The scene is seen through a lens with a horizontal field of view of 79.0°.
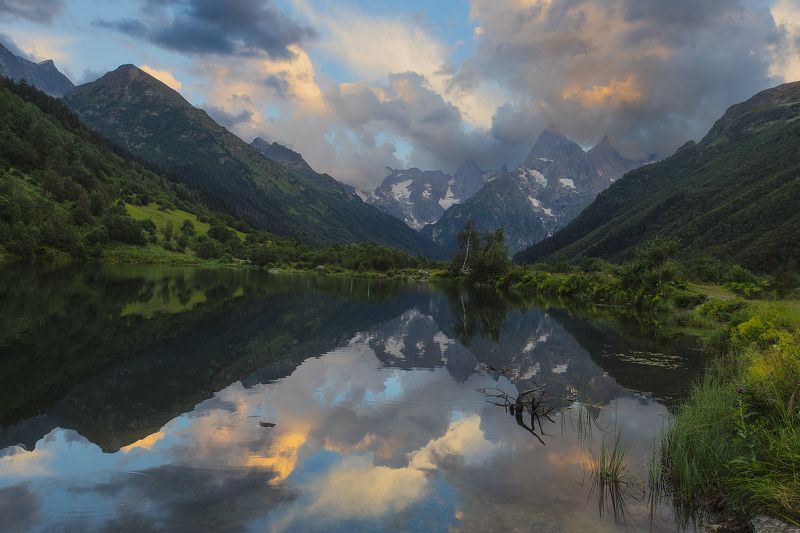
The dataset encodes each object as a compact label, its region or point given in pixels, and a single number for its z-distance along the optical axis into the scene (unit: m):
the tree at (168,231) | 171.00
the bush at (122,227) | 144.75
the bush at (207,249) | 180.00
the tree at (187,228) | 187.62
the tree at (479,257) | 135.75
